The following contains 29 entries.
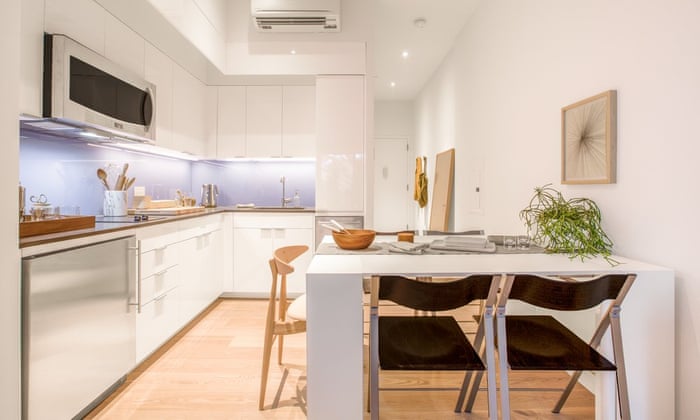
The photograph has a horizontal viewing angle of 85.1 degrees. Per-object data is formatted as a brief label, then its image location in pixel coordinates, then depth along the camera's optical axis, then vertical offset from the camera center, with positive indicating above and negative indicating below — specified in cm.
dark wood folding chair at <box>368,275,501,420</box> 141 -56
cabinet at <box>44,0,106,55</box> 196 +101
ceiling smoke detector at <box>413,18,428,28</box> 431 +210
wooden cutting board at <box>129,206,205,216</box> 303 -6
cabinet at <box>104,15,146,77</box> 243 +107
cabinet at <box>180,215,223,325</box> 305 -54
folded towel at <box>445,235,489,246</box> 205 -19
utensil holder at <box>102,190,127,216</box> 265 +0
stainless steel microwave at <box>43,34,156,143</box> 192 +65
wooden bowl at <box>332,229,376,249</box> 204 -19
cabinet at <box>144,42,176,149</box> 292 +96
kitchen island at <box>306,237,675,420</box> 150 -51
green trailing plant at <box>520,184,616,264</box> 188 -11
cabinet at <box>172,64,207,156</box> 342 +88
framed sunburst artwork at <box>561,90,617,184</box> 190 +37
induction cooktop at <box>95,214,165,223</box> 244 -11
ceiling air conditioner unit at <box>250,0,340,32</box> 364 +185
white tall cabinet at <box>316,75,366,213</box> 396 +65
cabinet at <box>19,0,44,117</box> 178 +70
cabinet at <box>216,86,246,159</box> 417 +91
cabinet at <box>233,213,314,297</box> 397 -37
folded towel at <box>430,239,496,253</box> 199 -22
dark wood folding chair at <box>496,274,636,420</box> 136 -54
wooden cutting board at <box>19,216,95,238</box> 168 -11
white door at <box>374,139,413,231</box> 802 +43
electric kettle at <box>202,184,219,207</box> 432 +10
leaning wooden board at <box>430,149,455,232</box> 505 +22
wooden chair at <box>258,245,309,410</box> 196 -62
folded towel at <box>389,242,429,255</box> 195 -22
